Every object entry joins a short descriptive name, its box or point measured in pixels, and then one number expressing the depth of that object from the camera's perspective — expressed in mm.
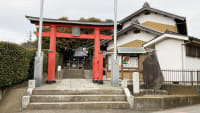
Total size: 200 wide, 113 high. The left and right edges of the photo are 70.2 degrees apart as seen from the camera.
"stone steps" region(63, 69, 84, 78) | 15689
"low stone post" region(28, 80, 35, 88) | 6942
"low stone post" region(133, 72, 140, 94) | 7023
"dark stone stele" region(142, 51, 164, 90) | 7895
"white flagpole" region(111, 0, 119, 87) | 8262
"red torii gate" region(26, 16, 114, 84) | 8883
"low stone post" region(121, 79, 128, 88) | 7551
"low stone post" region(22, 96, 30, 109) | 5945
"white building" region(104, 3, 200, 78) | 9773
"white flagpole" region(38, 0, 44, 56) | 7973
